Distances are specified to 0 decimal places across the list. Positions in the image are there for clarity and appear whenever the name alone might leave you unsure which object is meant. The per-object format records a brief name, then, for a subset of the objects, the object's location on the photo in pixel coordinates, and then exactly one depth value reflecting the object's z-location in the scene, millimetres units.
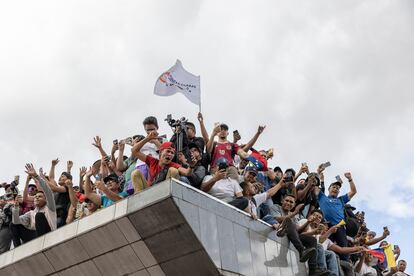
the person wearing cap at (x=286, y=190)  13797
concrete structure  9672
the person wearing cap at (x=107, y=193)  10653
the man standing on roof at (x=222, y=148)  13508
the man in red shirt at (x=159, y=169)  10512
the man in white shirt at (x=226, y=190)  11047
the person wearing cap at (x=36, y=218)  11906
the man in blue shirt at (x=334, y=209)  14219
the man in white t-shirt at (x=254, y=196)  11672
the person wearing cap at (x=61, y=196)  12917
